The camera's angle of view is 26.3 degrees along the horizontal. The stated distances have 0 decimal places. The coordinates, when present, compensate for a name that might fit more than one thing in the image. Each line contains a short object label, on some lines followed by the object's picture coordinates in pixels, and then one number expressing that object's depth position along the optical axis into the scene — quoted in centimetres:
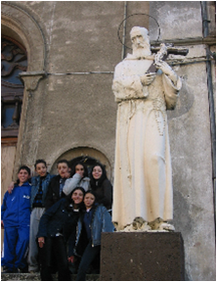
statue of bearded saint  504
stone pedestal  457
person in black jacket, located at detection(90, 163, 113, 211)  702
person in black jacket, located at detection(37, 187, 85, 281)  643
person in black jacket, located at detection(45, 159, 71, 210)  727
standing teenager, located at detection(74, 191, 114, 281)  627
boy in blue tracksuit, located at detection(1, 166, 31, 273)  708
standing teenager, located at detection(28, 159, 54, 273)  715
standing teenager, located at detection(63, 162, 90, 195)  734
